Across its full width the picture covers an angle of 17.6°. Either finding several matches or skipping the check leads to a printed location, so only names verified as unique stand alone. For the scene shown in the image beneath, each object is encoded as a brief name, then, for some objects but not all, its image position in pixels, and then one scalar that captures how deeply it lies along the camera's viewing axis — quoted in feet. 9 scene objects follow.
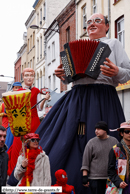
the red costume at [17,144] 22.47
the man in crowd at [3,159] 15.07
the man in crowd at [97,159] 15.88
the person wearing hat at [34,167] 15.58
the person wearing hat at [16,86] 26.30
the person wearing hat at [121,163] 14.40
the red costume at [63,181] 15.58
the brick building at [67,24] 86.58
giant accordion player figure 16.49
